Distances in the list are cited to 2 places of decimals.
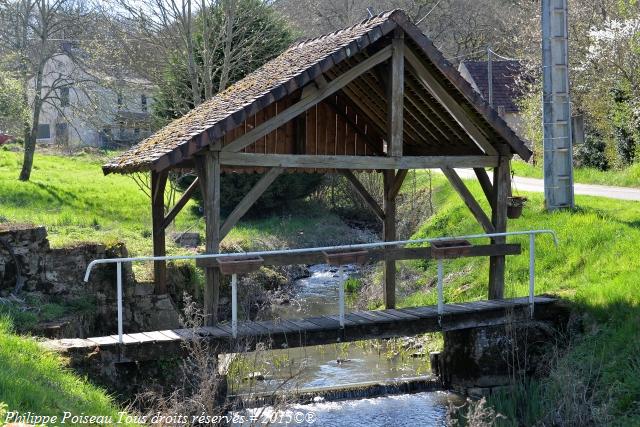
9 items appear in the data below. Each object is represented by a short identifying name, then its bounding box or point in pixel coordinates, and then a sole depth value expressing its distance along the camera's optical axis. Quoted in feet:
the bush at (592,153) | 76.84
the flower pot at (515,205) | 36.55
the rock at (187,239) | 57.25
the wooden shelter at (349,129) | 30.01
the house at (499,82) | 124.06
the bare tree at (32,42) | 78.18
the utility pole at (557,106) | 47.42
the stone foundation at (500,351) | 34.12
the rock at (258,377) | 33.29
